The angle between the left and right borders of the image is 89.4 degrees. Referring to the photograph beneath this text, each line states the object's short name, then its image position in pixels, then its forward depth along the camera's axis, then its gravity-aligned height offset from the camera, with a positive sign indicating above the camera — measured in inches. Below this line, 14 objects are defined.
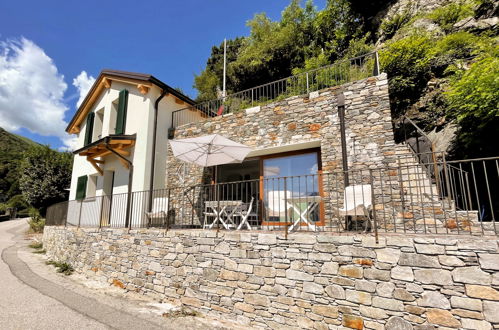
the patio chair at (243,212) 218.4 -1.2
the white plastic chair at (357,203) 167.3 +5.8
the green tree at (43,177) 696.4 +94.4
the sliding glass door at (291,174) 211.0 +40.8
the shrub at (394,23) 494.9 +369.0
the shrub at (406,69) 380.5 +214.6
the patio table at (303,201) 183.3 +7.5
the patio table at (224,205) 215.8 +5.3
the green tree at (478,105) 233.5 +101.1
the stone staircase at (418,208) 175.0 +2.5
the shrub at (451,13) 402.5 +320.7
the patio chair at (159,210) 279.3 +1.2
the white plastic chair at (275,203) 199.4 +6.2
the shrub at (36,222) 680.4 -29.6
